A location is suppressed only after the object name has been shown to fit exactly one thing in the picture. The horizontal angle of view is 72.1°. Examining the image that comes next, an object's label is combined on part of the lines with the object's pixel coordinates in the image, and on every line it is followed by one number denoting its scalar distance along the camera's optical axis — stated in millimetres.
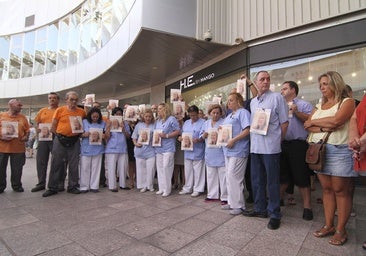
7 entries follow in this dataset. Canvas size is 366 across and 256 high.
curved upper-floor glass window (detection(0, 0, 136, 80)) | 12672
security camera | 7275
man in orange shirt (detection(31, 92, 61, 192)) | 5441
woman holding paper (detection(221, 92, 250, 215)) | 3795
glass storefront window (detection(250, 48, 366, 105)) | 5730
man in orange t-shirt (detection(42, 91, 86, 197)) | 5094
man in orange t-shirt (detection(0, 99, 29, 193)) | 5176
